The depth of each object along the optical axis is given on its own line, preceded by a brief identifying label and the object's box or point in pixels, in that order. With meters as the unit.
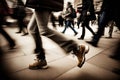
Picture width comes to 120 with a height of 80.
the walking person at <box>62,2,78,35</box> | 7.17
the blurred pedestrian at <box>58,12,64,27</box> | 11.11
